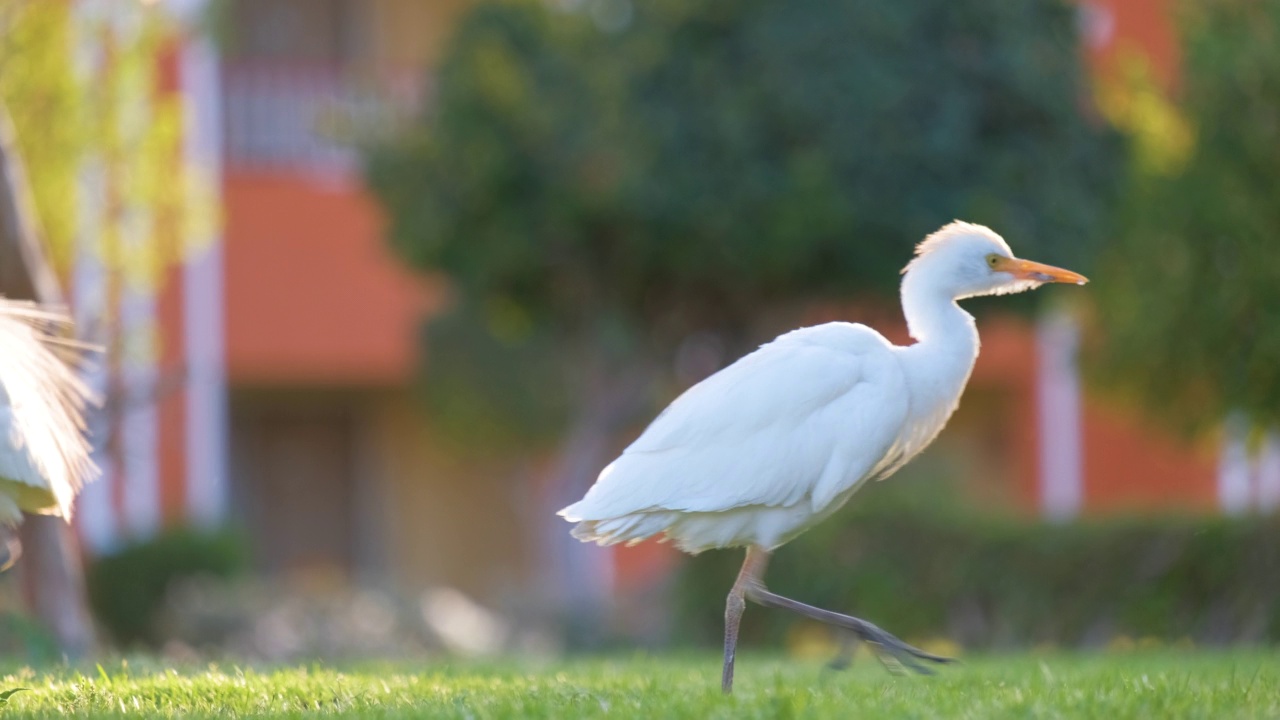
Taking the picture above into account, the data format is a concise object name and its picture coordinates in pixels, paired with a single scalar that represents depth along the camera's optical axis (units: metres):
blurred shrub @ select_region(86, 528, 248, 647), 29.55
